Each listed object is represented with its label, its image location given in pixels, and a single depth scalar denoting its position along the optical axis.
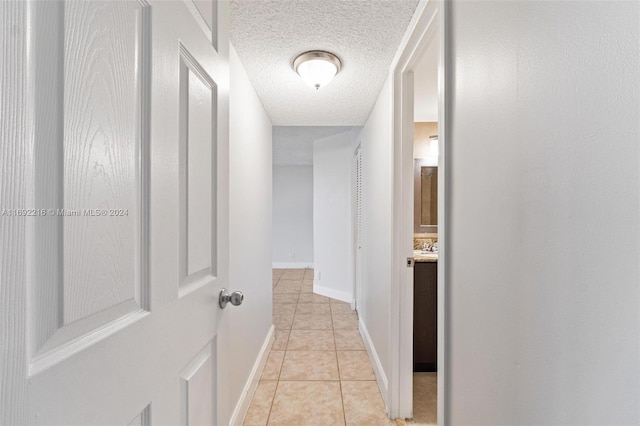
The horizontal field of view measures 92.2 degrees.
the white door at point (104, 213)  0.37
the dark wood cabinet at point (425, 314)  2.44
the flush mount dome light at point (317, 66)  1.78
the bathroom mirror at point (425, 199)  3.19
